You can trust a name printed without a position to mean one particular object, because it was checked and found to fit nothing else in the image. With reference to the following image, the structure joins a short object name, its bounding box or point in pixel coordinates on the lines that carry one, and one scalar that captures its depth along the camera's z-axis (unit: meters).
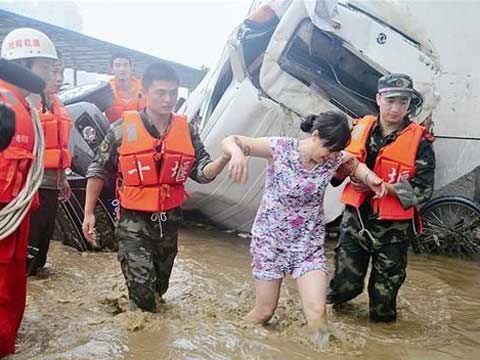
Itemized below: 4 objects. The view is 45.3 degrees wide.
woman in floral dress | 3.38
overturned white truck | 5.63
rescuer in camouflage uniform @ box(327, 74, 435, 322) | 3.84
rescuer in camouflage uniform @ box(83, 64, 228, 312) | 3.70
